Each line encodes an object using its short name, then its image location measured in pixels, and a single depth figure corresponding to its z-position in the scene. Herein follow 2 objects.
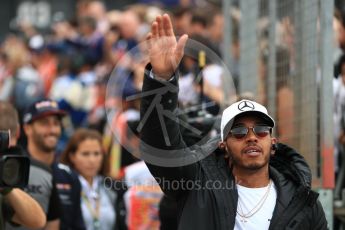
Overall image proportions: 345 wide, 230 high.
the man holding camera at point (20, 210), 14.02
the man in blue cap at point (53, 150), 17.62
